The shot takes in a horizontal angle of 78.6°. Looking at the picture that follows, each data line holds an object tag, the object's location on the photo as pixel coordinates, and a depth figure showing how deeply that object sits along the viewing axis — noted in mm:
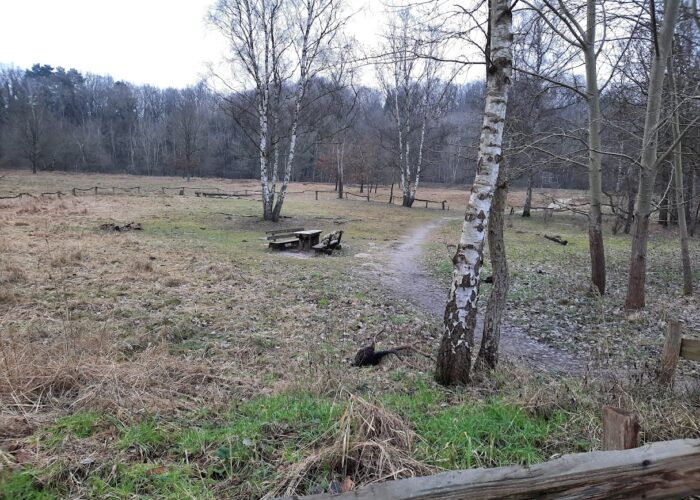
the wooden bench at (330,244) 15716
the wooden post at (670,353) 4539
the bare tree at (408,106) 33250
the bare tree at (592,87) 9500
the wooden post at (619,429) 2369
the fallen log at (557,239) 19156
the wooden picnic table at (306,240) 16203
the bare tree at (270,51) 20797
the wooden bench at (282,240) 16125
